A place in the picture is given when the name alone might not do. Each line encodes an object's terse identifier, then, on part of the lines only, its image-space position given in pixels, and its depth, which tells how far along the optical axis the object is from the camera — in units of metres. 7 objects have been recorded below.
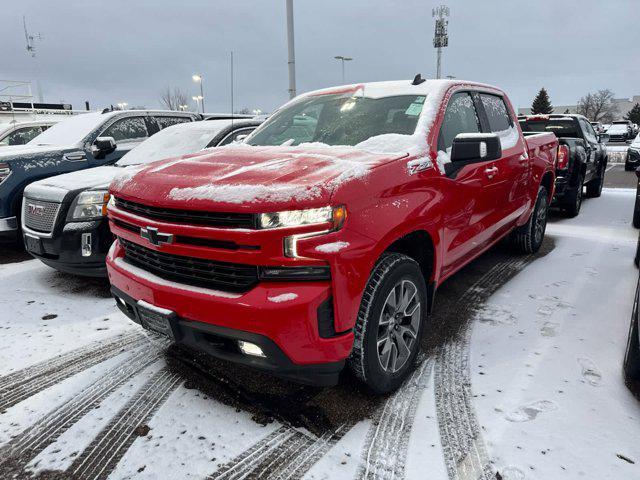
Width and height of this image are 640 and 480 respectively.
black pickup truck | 7.33
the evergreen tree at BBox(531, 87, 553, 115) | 65.75
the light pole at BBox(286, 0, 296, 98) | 10.67
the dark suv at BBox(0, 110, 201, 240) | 5.42
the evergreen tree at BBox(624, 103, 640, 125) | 70.94
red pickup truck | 1.99
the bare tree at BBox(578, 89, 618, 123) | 84.94
